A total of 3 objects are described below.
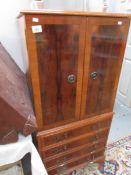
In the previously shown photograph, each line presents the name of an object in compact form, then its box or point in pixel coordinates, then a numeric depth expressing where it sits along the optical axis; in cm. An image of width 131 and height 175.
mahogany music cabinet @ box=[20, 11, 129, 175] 88
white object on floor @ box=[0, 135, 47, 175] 87
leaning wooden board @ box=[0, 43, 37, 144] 77
